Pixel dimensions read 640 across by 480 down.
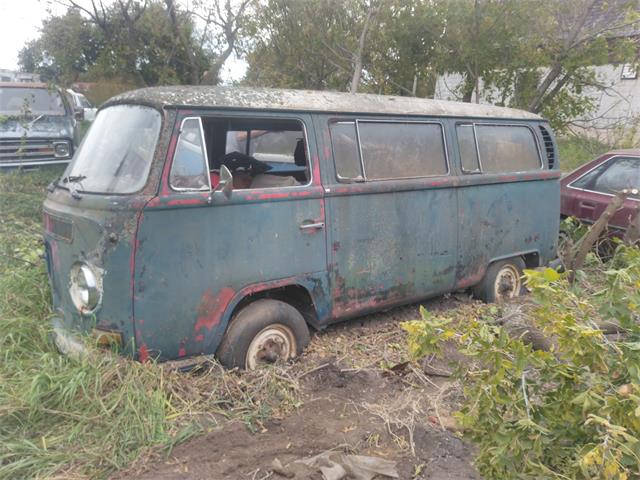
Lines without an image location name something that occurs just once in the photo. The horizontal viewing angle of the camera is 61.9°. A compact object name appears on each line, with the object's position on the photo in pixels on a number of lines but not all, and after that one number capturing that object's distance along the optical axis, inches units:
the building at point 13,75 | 667.6
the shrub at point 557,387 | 83.0
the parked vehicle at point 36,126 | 372.8
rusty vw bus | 128.9
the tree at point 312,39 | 390.0
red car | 259.4
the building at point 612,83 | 343.3
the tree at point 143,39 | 343.3
